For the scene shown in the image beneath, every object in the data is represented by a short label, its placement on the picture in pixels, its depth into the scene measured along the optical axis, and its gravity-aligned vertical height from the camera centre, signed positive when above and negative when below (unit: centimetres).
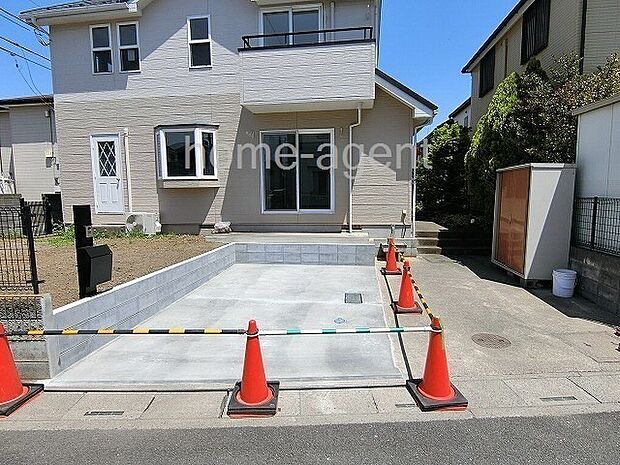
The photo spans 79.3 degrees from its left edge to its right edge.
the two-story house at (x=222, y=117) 978 +225
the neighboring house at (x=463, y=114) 2016 +486
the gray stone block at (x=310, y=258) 873 -141
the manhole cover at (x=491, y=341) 440 -174
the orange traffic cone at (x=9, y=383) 319 -159
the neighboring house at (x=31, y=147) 1680 +238
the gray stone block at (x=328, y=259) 871 -143
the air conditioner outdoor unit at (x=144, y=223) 1064 -71
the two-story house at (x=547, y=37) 851 +436
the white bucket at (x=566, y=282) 612 -143
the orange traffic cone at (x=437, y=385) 309 -161
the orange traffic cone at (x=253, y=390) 303 -161
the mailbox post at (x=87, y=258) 429 -69
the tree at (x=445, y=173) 1492 +95
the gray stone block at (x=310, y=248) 869 -118
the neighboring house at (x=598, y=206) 552 -16
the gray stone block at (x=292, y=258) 880 -142
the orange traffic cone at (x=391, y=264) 780 -142
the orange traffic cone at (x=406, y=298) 543 -150
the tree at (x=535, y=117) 772 +180
